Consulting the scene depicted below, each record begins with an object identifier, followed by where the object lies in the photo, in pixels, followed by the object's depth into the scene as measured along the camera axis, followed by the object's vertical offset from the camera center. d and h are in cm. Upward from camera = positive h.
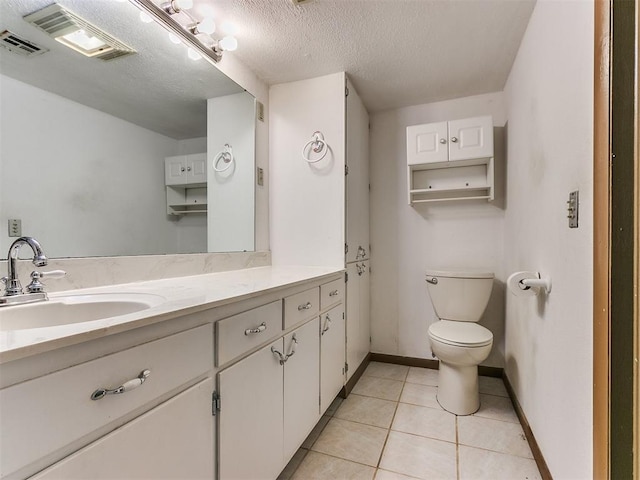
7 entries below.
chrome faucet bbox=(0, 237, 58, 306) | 82 -10
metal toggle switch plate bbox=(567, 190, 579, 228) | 96 +9
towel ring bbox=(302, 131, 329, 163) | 200 +62
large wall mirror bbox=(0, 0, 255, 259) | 95 +40
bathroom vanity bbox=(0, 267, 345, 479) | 50 -34
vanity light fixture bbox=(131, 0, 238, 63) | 129 +101
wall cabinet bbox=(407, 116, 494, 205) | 212 +56
